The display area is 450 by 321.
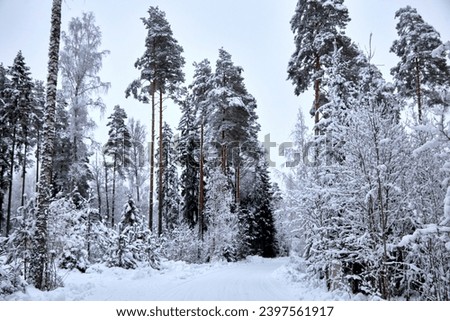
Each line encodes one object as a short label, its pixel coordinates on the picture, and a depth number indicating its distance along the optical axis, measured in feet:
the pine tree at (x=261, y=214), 87.51
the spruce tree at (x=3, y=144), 60.09
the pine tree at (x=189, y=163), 86.43
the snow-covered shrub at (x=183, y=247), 53.36
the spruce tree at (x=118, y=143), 88.63
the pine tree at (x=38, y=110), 66.74
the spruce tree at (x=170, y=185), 94.79
